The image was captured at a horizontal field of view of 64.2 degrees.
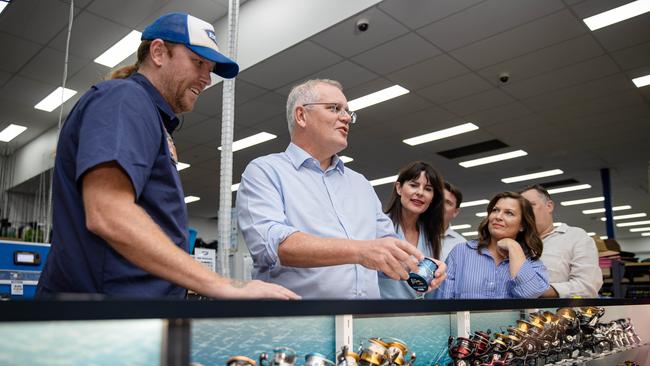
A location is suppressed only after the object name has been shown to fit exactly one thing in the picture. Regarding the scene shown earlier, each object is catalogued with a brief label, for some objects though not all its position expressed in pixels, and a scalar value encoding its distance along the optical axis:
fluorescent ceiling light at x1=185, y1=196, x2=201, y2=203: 13.13
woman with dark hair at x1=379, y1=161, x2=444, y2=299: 2.94
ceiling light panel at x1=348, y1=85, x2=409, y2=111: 6.37
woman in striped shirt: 2.50
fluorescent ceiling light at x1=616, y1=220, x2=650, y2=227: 18.33
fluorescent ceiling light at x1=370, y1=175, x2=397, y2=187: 11.05
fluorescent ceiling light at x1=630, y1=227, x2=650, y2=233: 19.89
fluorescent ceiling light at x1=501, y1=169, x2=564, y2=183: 10.59
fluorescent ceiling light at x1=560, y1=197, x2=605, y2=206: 13.74
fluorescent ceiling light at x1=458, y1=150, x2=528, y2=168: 9.23
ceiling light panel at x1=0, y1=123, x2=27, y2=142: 8.73
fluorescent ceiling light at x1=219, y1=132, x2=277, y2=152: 8.02
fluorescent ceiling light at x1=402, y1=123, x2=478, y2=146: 7.78
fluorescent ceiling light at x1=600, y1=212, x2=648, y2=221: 16.59
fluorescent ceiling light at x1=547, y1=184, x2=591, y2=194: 12.07
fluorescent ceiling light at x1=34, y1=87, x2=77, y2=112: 7.14
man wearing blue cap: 1.06
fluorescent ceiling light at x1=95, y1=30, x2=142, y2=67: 5.69
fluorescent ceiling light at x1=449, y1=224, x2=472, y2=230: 19.11
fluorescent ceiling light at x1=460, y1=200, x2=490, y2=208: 14.20
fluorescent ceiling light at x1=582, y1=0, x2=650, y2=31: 4.62
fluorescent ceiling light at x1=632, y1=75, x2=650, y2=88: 6.16
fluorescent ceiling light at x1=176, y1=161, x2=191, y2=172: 9.87
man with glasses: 1.43
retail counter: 0.65
